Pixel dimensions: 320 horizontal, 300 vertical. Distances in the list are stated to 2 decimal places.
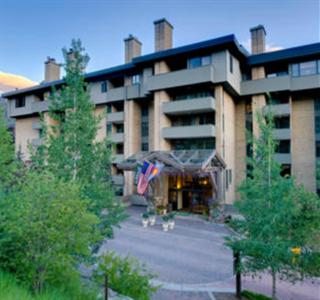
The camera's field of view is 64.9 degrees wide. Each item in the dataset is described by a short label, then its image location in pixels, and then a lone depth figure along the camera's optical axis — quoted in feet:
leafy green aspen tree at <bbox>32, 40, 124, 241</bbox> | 29.78
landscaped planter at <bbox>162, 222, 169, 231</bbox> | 62.18
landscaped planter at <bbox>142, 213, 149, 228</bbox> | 65.26
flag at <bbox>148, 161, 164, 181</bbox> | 70.69
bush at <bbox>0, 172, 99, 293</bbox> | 19.51
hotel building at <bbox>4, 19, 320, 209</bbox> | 81.92
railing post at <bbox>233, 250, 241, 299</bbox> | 29.76
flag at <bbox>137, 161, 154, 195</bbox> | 69.85
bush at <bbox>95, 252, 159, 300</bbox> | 25.22
